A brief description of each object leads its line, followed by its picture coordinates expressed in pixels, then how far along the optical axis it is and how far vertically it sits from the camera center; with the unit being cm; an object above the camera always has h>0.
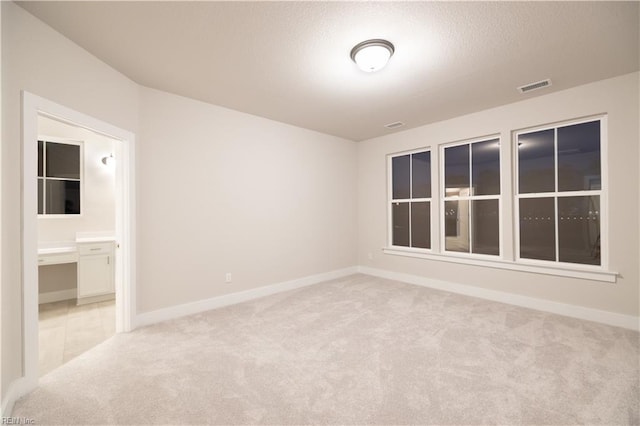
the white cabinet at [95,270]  385 -81
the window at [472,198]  409 +22
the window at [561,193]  331 +23
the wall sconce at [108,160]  452 +90
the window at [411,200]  486 +23
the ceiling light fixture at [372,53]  231 +138
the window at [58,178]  406 +56
